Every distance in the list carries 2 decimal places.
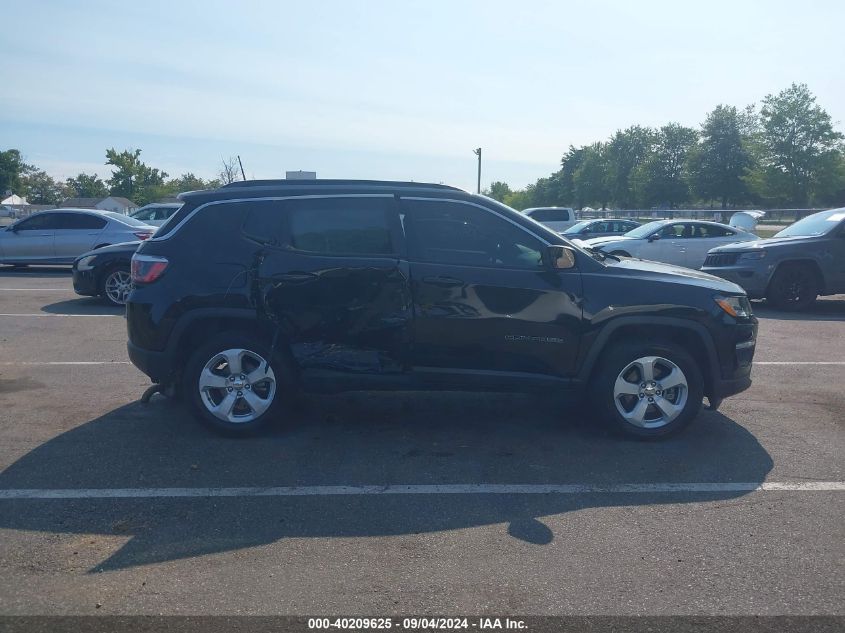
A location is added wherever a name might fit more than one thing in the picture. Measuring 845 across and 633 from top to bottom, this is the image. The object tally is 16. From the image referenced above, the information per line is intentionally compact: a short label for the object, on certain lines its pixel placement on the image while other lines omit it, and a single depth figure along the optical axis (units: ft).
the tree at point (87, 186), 241.35
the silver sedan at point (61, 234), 57.98
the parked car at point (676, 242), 59.57
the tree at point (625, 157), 192.65
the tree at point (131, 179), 182.70
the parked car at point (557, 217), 98.27
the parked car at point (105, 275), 42.34
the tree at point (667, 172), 179.52
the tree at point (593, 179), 198.39
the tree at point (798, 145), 139.74
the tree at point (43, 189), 258.49
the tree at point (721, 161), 166.91
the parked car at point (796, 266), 43.01
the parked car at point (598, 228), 78.28
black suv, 19.52
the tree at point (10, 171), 205.05
